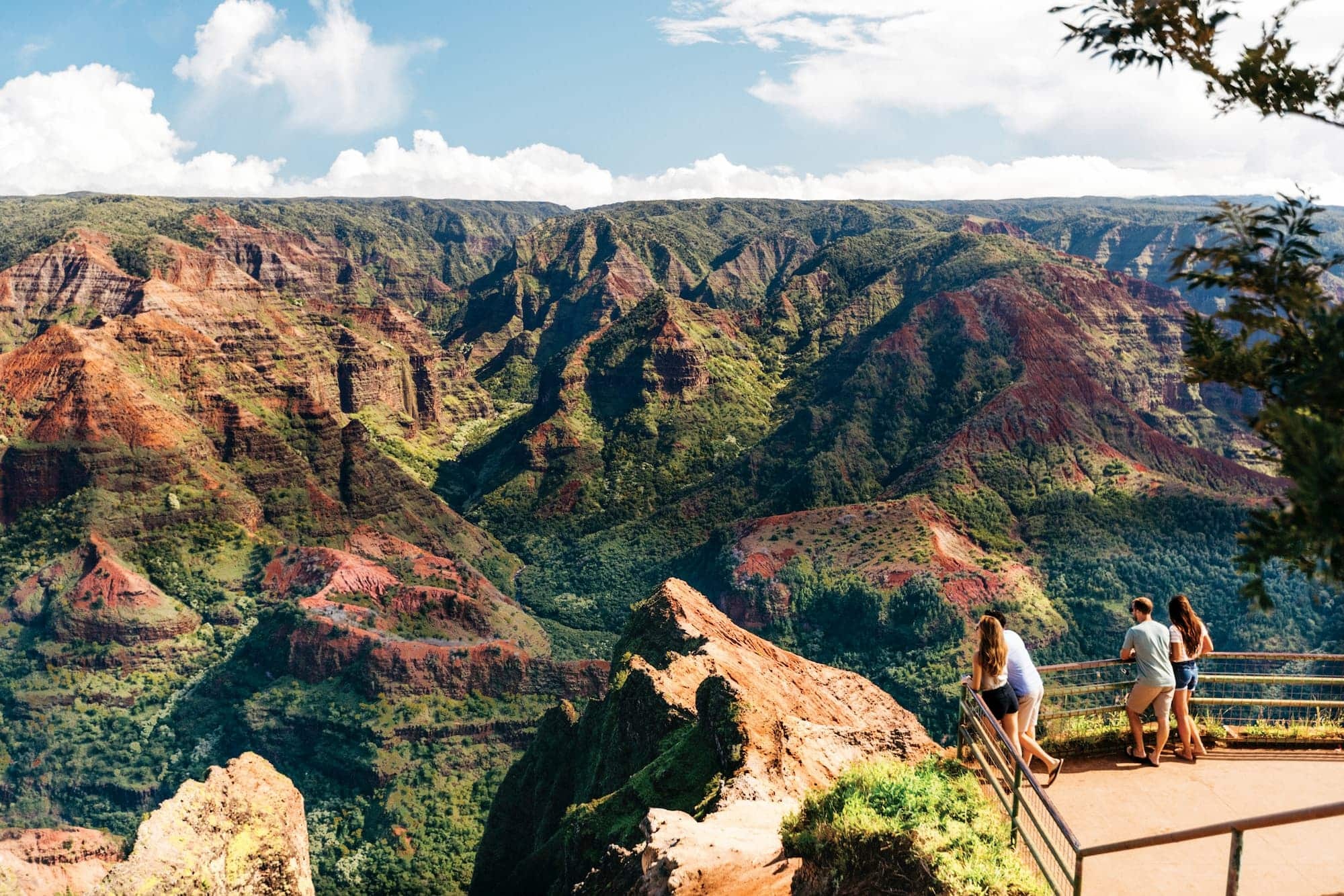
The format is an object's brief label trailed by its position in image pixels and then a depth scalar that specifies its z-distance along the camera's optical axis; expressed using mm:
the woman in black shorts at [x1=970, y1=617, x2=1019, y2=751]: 13414
